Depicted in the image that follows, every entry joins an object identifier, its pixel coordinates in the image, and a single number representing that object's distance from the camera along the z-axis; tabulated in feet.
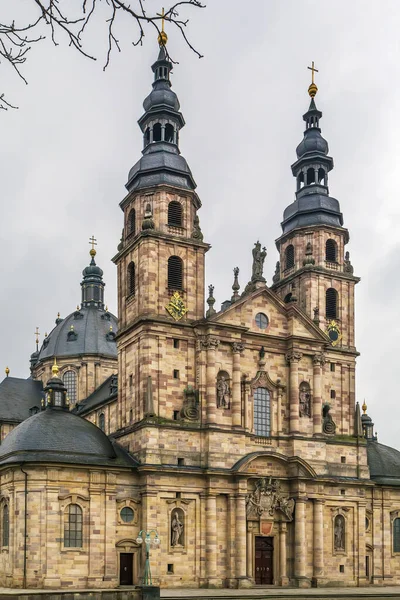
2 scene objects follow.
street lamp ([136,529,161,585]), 143.39
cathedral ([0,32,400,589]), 153.48
